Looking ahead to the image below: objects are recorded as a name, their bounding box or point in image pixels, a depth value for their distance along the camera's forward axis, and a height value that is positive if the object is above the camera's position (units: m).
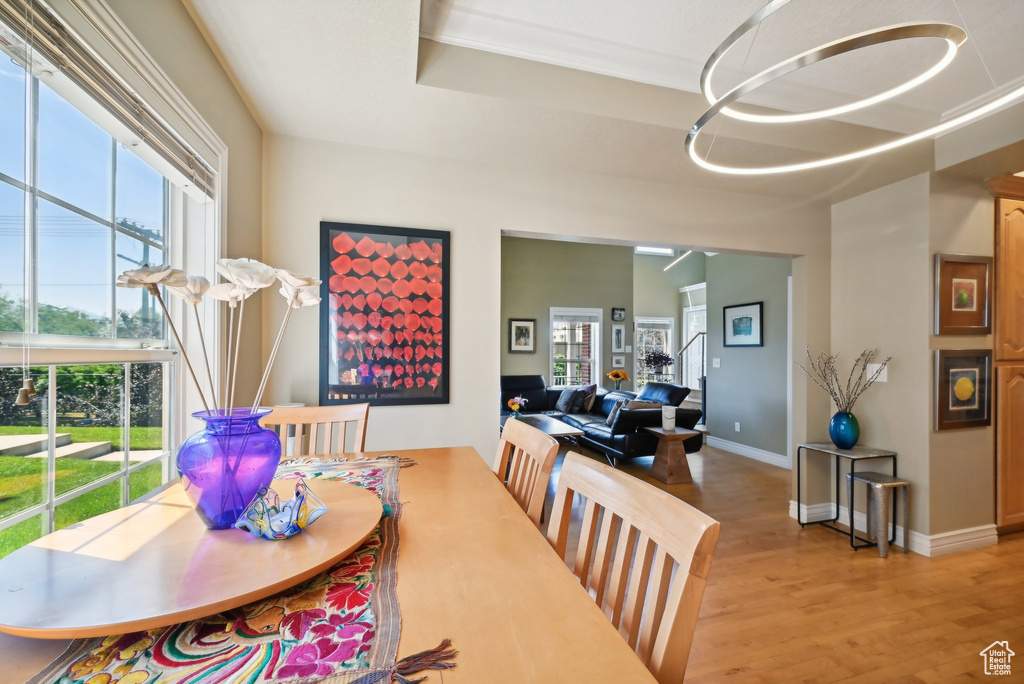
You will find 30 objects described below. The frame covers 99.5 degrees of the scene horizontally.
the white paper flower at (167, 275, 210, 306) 0.90 +0.11
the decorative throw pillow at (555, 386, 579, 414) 6.04 -0.78
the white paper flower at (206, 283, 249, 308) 0.98 +0.11
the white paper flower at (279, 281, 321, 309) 1.05 +0.12
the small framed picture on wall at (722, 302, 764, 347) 5.04 +0.24
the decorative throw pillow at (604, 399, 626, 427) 4.53 -0.71
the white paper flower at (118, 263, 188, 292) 0.81 +0.12
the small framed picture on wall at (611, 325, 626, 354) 7.67 +0.09
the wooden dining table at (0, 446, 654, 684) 0.56 -0.42
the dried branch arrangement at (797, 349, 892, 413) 3.04 -0.23
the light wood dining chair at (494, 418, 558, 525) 1.19 -0.36
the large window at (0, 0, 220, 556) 0.93 +0.13
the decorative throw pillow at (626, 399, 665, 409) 4.53 -0.63
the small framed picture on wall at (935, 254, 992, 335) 2.71 +0.34
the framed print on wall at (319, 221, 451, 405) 2.36 +0.16
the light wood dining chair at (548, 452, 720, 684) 0.62 -0.36
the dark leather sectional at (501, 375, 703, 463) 4.42 -0.82
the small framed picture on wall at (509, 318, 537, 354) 7.13 +0.13
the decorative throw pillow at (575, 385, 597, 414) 6.00 -0.74
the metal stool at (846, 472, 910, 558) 2.66 -0.94
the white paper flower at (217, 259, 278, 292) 0.90 +0.15
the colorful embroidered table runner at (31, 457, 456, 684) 0.54 -0.42
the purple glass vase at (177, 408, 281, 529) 0.88 -0.26
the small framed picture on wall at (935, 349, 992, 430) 2.69 -0.26
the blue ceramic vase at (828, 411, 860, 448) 2.97 -0.58
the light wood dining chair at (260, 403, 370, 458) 1.79 -0.32
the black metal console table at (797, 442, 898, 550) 2.81 -0.72
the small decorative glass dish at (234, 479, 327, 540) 0.87 -0.35
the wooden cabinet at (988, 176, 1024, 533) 2.90 -0.03
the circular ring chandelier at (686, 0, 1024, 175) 1.11 +0.78
